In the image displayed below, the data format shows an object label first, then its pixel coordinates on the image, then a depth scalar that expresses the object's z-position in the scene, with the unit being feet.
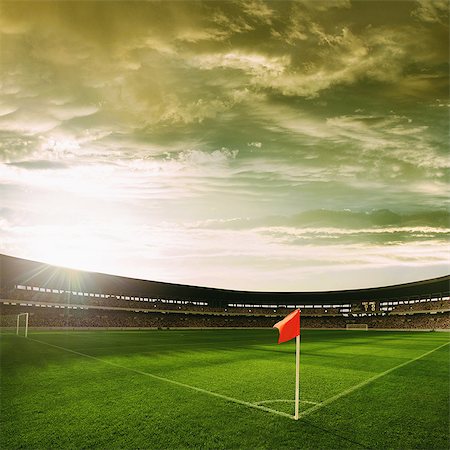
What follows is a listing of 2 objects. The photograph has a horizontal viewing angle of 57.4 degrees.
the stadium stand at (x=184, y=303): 177.78
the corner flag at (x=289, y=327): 22.77
